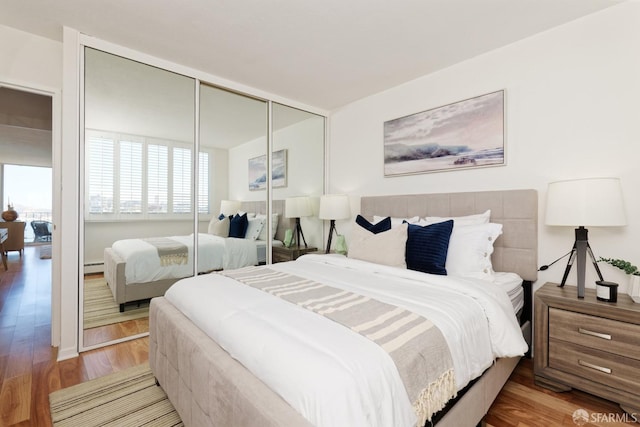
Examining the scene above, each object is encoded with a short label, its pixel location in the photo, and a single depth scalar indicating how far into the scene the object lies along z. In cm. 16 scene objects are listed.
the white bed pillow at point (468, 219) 235
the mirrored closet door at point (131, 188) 241
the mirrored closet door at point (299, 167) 356
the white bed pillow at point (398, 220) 269
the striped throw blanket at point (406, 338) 105
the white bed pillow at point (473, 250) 209
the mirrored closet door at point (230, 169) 298
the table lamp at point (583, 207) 173
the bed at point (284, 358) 95
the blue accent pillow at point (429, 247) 209
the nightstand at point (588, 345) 157
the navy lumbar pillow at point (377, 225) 266
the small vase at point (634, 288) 171
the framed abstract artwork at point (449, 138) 247
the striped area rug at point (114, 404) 157
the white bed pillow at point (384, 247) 222
